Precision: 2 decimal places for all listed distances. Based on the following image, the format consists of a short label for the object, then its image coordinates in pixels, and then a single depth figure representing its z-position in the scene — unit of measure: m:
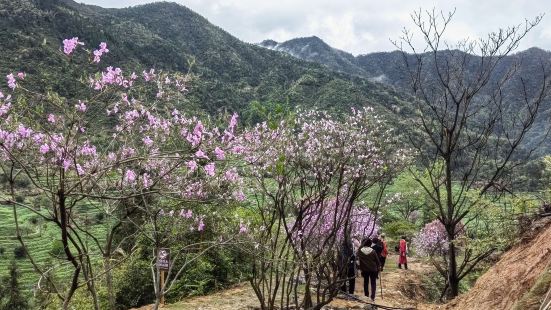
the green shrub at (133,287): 15.34
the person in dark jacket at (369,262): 11.24
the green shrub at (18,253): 50.54
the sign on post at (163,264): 9.31
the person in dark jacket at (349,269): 11.84
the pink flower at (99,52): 4.77
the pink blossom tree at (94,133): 4.54
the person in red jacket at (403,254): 21.67
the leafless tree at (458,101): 11.60
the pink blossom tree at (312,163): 8.24
